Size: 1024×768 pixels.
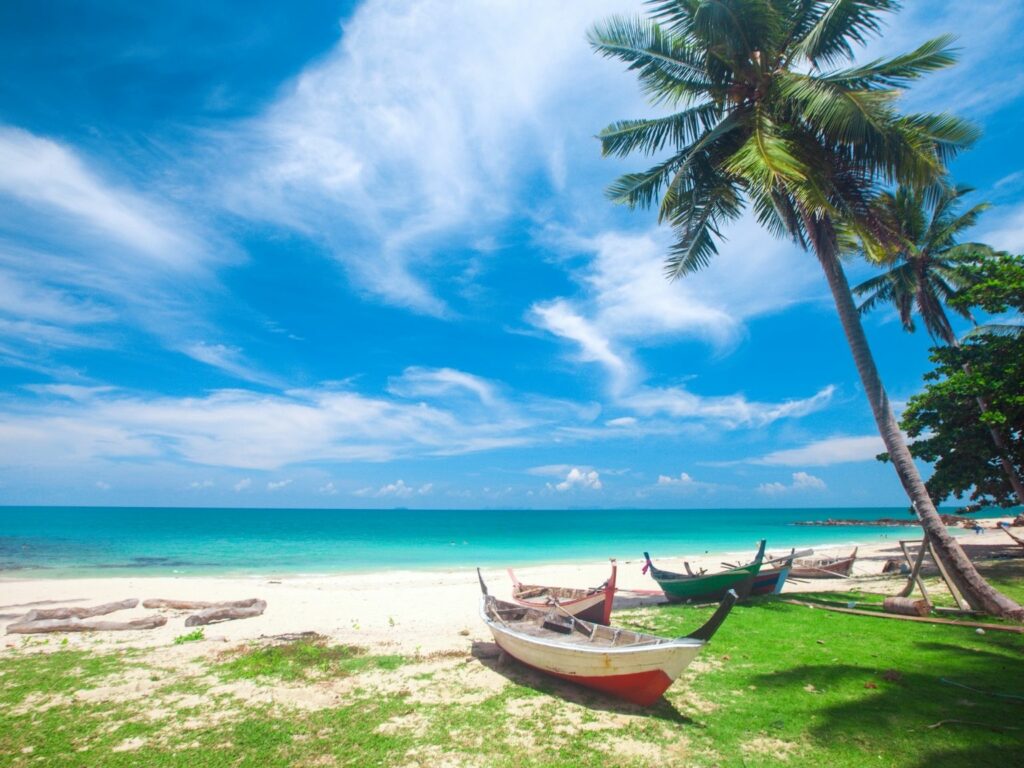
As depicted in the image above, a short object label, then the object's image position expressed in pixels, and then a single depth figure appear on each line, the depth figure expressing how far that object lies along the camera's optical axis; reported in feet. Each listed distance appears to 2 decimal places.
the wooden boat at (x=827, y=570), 60.64
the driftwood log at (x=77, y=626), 36.32
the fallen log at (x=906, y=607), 32.81
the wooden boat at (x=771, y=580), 42.73
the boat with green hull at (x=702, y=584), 39.86
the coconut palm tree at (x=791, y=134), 31.35
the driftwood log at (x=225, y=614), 40.09
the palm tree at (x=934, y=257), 64.39
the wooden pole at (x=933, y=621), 27.28
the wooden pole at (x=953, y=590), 32.17
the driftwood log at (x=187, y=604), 45.64
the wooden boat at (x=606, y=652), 19.45
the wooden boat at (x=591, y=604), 30.25
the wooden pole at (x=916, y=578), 33.52
